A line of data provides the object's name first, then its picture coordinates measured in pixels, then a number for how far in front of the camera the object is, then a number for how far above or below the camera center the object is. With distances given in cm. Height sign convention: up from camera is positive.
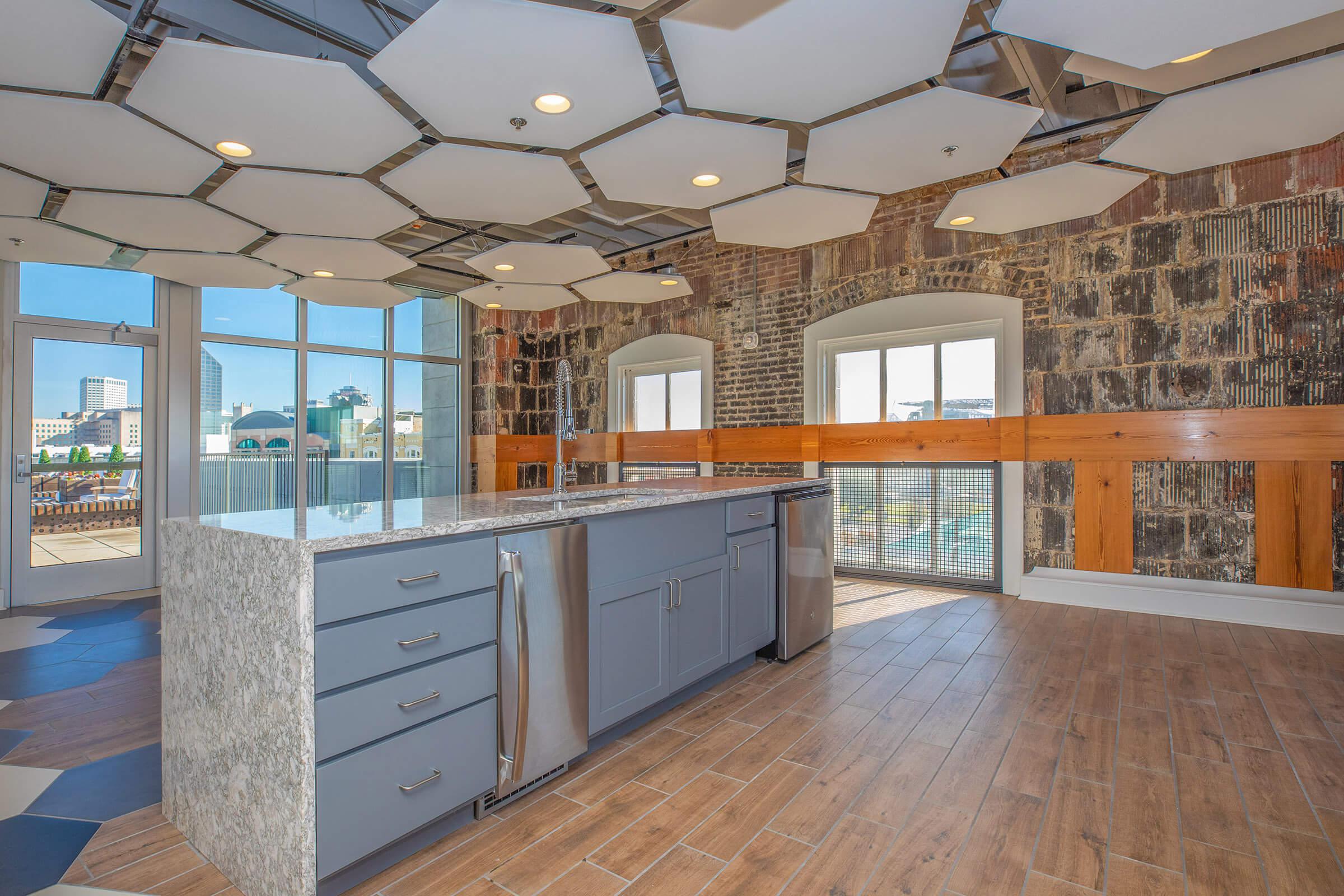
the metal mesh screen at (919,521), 491 -56
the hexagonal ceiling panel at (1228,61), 266 +172
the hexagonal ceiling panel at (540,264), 489 +151
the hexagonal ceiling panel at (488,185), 338 +153
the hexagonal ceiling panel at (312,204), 356 +149
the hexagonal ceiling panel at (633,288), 568 +151
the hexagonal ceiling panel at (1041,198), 361 +153
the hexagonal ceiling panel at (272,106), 245 +148
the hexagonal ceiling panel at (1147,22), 222 +153
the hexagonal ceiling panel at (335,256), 460 +147
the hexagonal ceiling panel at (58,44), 212 +145
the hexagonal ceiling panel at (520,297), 609 +153
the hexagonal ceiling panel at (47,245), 414 +144
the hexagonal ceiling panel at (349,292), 566 +147
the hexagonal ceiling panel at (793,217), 405 +158
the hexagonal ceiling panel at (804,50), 228 +155
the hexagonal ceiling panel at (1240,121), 274 +157
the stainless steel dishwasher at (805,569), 323 -62
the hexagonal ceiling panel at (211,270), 480 +144
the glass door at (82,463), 496 -8
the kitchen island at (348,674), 147 -57
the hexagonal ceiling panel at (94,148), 275 +145
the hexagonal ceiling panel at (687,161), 314 +155
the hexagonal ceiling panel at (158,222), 375 +145
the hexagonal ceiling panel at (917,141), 292 +156
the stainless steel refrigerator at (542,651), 189 -61
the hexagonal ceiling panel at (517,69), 227 +152
